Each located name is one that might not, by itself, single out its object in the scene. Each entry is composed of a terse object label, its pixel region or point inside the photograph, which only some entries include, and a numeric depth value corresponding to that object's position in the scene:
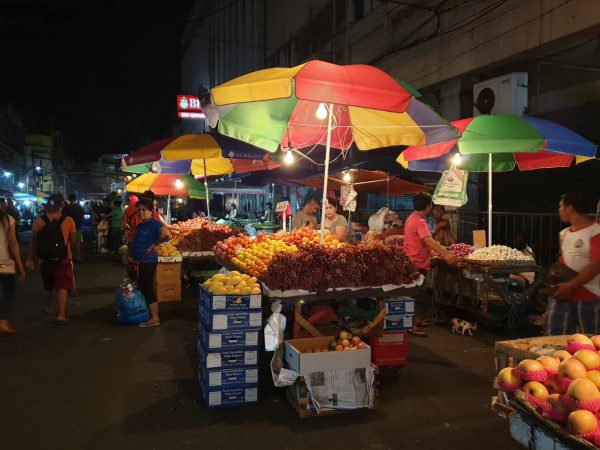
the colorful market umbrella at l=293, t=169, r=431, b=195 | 12.43
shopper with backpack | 7.33
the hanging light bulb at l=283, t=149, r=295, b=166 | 8.10
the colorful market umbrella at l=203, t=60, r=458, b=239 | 4.39
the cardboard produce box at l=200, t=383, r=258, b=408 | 4.48
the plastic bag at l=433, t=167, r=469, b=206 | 8.10
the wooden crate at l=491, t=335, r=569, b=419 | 2.96
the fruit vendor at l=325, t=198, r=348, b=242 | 7.60
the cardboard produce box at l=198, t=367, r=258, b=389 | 4.47
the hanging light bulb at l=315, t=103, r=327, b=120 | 5.82
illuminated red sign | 31.65
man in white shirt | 4.25
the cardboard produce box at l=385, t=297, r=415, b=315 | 5.33
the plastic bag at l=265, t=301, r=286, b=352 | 4.61
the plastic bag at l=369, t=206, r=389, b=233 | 11.27
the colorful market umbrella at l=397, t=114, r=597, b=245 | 6.55
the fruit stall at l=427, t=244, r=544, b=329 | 6.86
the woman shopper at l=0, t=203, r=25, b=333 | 6.59
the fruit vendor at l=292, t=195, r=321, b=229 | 8.43
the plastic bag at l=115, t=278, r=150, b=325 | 7.42
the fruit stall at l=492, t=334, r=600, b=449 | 2.04
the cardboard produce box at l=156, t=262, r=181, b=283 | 9.36
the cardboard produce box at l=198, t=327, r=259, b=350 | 4.49
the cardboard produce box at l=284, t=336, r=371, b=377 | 4.29
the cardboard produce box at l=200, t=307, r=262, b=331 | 4.48
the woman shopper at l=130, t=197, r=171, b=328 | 7.35
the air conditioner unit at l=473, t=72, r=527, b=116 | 11.41
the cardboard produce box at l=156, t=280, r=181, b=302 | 9.39
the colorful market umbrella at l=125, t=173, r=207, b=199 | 13.77
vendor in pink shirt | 6.72
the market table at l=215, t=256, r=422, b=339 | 4.63
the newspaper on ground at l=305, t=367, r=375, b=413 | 4.32
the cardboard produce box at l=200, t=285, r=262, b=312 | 4.48
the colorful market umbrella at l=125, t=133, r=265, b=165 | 8.45
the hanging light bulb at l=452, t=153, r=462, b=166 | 8.43
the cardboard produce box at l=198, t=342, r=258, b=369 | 4.49
